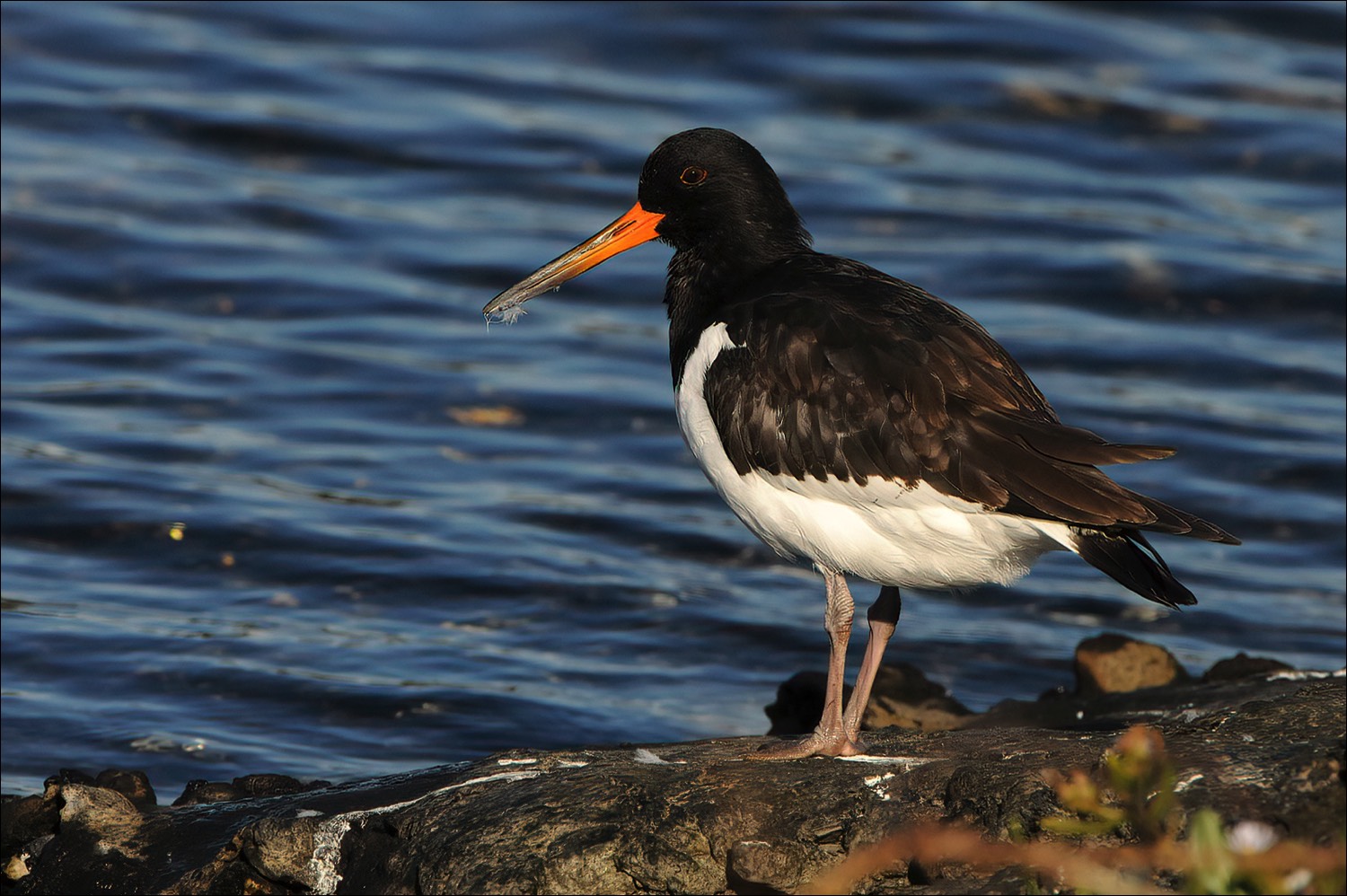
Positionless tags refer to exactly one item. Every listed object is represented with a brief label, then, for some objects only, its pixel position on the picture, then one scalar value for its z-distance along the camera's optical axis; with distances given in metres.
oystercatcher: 10.21
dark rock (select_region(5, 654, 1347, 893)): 8.62
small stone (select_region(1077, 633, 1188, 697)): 15.80
